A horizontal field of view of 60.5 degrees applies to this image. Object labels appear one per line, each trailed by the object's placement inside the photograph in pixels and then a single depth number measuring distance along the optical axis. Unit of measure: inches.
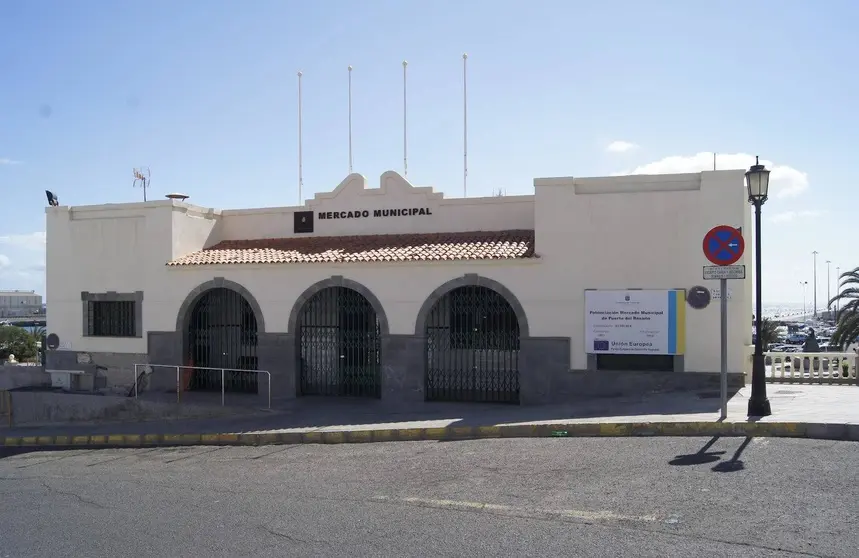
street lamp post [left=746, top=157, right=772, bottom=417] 444.5
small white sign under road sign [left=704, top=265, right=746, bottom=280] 445.4
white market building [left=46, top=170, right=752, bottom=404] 578.6
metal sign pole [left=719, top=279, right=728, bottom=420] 442.6
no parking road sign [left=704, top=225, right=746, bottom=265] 445.7
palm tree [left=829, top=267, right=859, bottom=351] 986.7
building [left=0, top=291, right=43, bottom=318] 4490.7
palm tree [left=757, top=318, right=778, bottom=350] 1486.2
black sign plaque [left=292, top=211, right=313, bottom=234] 756.6
